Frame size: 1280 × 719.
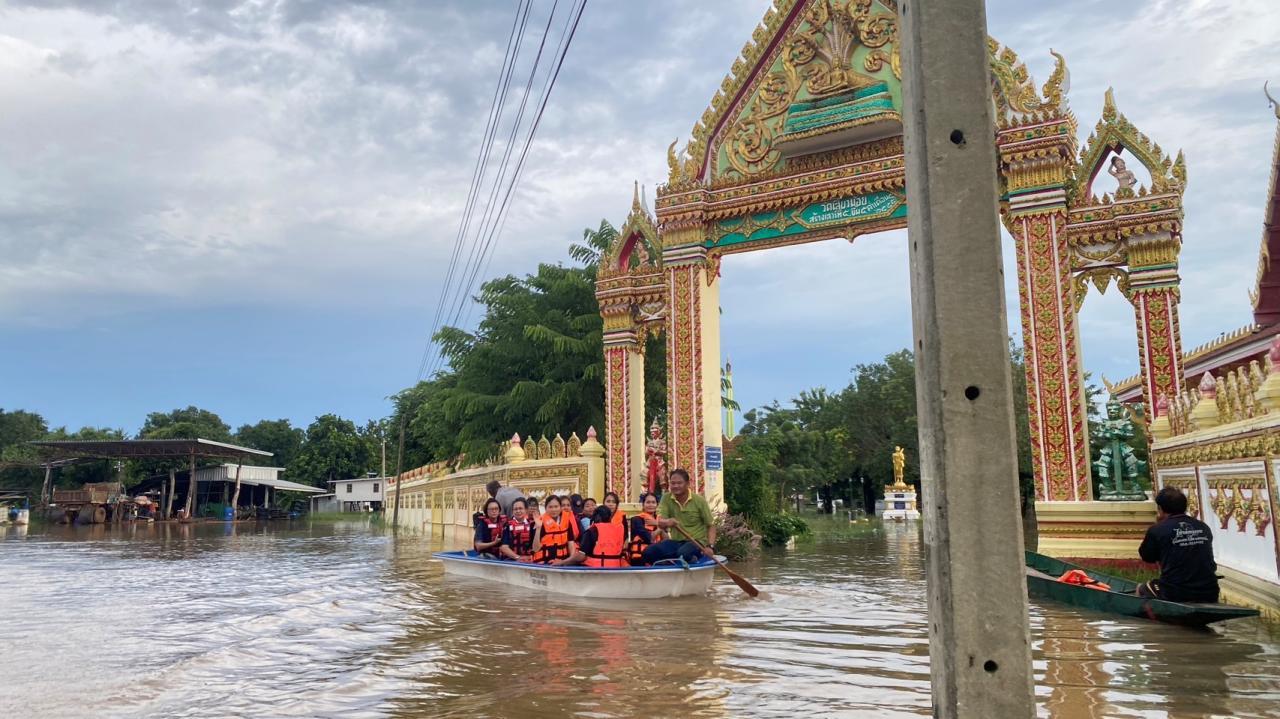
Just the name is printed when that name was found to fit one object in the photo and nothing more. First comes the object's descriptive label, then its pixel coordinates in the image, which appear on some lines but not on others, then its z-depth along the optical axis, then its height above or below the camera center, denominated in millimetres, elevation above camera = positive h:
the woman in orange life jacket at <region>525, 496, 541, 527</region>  13366 -452
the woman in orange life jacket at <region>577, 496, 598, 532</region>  13515 -515
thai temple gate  13016 +4460
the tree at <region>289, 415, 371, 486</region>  66938 +2469
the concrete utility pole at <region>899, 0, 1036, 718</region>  3039 +355
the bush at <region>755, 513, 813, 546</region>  18328 -1126
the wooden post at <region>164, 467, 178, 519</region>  45250 -417
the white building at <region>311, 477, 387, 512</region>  69812 -692
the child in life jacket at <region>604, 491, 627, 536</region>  11172 -395
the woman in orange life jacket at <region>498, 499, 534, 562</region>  13117 -794
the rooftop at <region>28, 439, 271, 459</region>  39781 +1867
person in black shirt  7363 -672
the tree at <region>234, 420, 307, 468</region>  81938 +4442
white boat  10109 -1195
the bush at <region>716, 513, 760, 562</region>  15266 -1069
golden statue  38384 +513
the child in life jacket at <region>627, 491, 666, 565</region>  11023 -675
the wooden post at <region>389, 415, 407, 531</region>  36816 +128
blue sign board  15742 +367
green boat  7020 -1166
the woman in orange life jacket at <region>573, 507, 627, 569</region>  10867 -829
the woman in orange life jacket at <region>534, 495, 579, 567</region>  11555 -708
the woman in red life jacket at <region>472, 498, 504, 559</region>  13344 -696
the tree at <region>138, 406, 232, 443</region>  61000 +5058
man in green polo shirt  10812 -535
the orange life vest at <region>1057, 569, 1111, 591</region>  8875 -1094
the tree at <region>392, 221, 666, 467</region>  20938 +2983
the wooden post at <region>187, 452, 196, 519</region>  41994 -728
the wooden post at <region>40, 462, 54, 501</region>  45269 -153
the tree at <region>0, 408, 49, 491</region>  49947 +2690
